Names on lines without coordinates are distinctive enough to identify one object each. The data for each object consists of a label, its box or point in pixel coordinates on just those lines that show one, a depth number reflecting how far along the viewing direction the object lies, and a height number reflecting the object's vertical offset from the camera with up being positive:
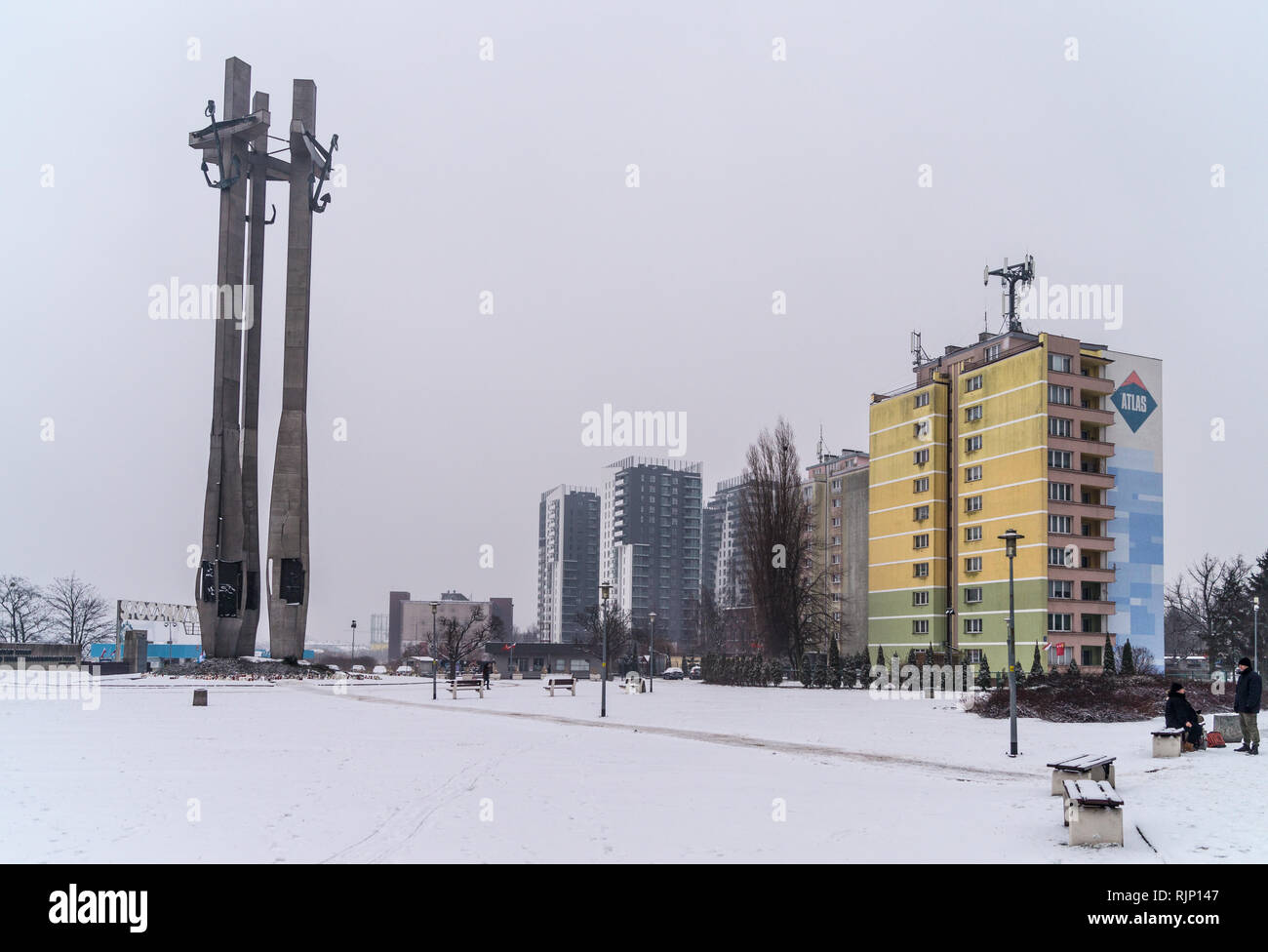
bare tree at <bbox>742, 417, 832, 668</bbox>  64.25 +1.00
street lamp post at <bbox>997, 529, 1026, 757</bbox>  19.47 -1.91
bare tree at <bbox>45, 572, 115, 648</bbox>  87.38 -4.59
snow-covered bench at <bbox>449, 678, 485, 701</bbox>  41.42 -4.89
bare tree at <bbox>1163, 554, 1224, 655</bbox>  75.19 -2.47
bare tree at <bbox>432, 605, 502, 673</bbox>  87.03 -7.48
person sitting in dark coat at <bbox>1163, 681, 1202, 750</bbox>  19.39 -2.73
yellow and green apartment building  60.94 +4.08
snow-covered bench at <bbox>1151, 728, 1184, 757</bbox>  18.61 -3.07
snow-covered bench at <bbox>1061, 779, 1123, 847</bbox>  10.28 -2.46
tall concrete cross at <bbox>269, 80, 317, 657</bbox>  52.69 +5.45
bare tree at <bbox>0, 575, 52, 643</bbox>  82.62 -4.12
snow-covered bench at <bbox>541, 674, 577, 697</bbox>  42.58 -5.05
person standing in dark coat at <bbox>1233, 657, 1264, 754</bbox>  18.30 -2.31
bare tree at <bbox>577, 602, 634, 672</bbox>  98.44 -6.68
